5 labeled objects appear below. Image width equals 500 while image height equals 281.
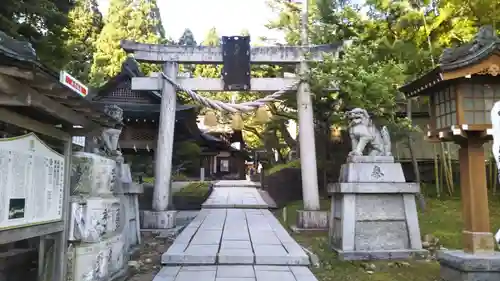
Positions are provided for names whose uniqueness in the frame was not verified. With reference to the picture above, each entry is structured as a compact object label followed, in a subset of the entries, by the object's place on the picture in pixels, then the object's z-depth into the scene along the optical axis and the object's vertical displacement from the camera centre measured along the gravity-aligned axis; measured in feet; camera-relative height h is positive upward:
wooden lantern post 18.33 +3.07
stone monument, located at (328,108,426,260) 22.80 -2.09
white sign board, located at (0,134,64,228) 10.96 -0.24
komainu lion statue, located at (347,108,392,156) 24.25 +2.41
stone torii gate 33.14 +8.09
